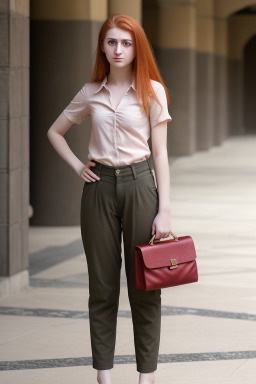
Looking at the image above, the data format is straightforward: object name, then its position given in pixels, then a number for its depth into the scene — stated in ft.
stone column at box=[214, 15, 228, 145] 97.66
